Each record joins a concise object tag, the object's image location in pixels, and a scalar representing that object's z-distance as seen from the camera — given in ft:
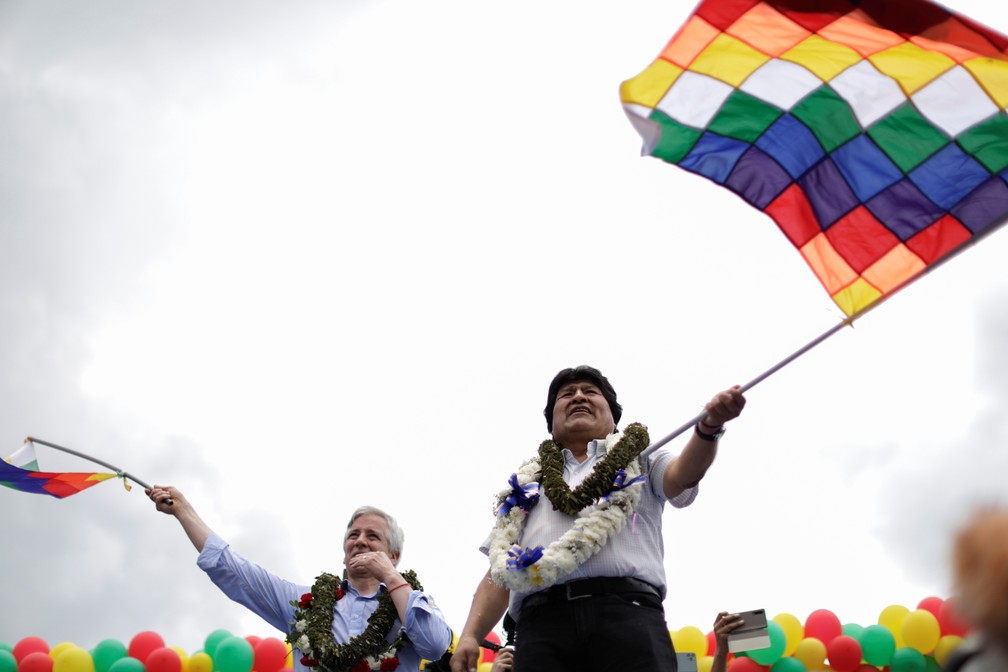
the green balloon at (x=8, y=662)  25.07
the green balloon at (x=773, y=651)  24.57
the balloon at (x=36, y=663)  24.97
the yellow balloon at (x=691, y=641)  24.85
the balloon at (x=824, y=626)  25.53
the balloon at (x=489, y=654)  25.65
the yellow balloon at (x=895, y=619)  25.36
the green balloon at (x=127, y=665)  24.63
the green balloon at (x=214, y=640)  25.44
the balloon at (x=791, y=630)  25.27
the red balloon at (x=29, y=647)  25.67
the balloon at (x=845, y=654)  24.82
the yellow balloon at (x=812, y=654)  24.99
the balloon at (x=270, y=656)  25.09
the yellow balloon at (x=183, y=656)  25.22
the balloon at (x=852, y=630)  25.50
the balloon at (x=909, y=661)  24.66
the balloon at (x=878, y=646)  24.95
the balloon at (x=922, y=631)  24.66
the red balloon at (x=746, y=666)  24.79
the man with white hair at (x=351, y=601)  14.52
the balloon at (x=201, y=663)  24.98
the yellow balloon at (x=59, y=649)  25.39
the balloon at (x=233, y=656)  24.72
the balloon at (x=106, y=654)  25.14
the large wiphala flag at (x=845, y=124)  11.89
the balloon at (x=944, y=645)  24.32
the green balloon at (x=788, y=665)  24.76
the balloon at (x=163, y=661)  24.75
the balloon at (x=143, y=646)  25.36
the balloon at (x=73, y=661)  24.79
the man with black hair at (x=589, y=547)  11.06
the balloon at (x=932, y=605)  25.34
